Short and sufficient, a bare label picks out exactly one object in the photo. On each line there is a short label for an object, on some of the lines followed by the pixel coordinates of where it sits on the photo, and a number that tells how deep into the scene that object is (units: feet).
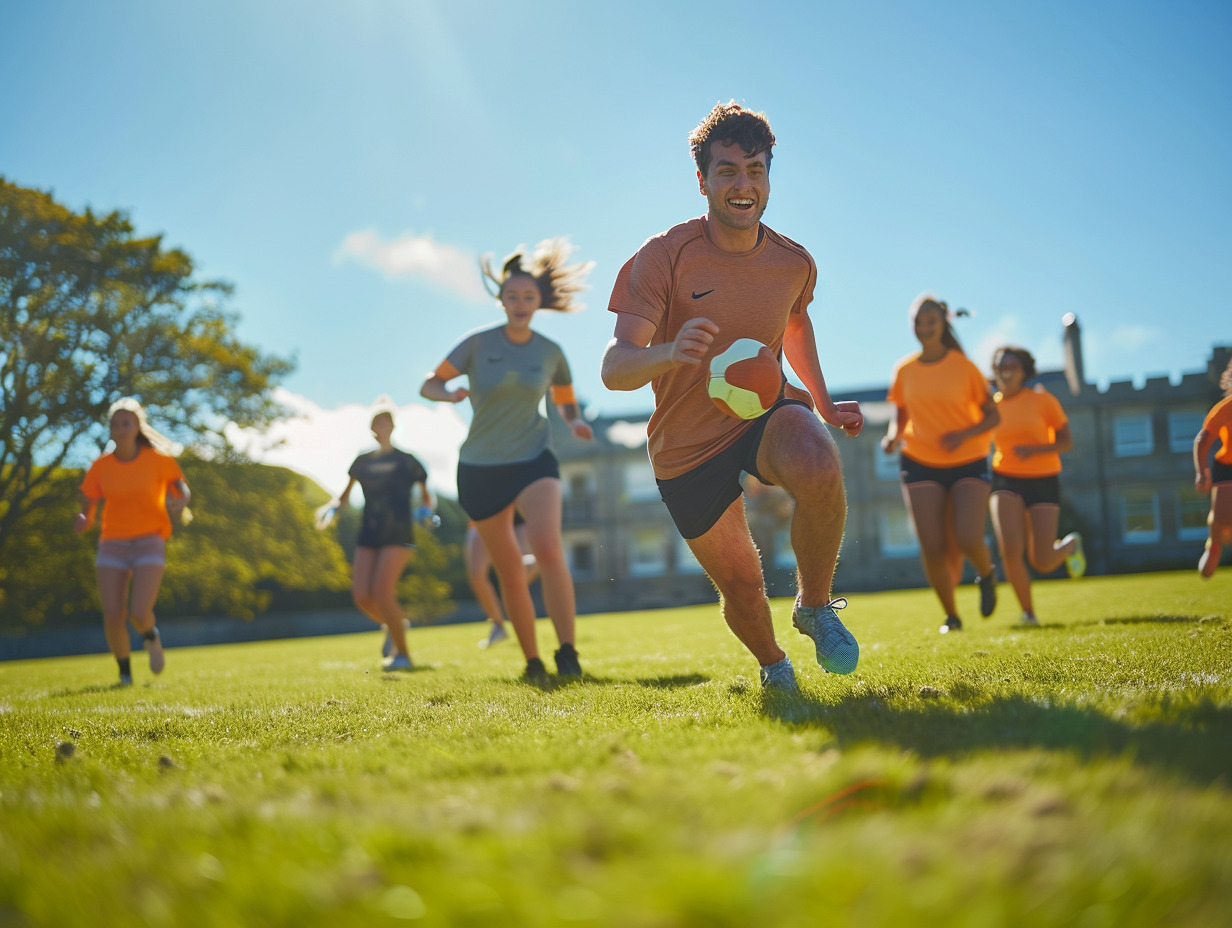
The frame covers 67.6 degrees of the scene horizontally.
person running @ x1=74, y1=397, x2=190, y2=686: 27.71
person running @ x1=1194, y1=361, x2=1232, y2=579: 27.58
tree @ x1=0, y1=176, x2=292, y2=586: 80.18
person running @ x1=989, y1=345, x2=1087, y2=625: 28.81
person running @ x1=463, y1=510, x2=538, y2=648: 36.06
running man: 13.17
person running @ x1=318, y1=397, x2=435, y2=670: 28.45
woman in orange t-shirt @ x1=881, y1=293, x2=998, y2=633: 26.30
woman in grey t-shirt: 20.63
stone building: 137.69
